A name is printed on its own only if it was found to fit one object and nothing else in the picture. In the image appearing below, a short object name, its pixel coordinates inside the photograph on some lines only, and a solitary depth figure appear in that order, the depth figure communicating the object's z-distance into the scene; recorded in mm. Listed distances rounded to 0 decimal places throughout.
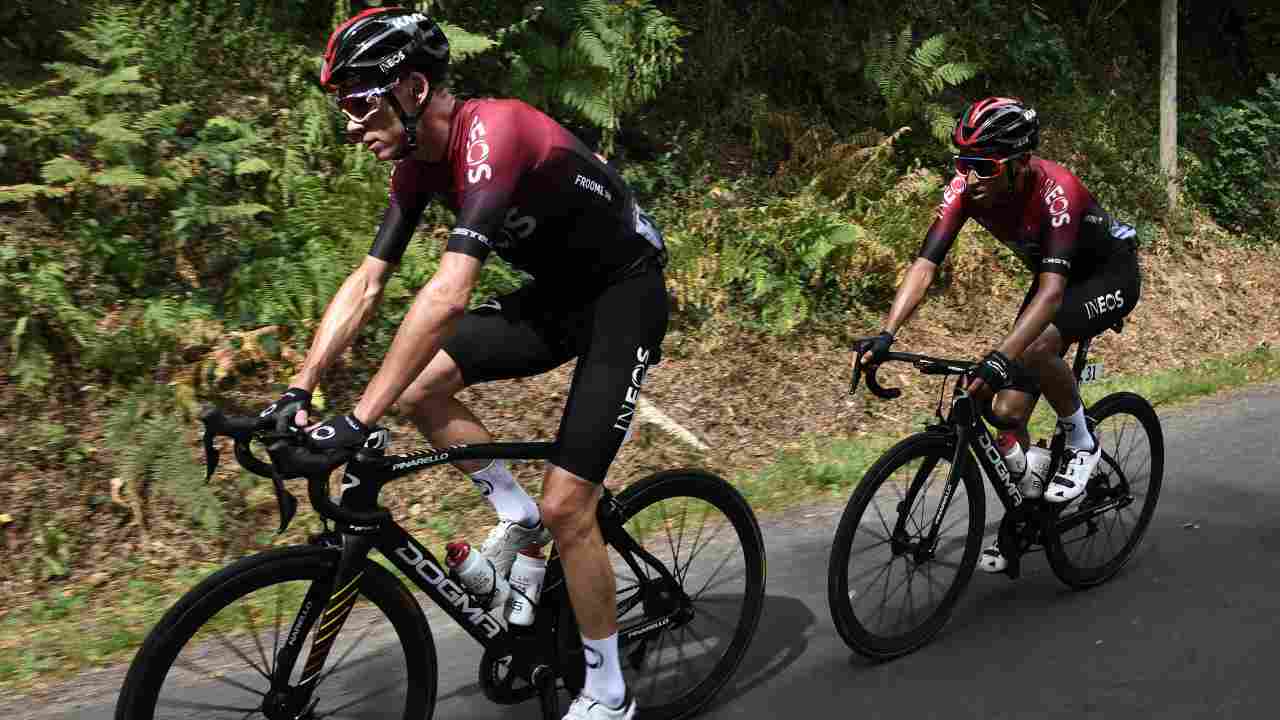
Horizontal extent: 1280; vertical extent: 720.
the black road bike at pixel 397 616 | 3099
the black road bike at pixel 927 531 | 4617
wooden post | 13641
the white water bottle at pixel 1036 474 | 5375
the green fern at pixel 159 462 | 6223
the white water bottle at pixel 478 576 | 3760
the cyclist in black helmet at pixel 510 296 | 3330
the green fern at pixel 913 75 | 12172
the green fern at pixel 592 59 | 9719
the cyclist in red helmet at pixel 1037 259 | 5098
